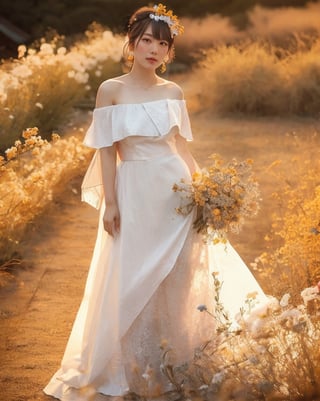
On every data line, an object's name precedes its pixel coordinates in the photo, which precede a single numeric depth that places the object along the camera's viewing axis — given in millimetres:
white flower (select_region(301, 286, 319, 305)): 3064
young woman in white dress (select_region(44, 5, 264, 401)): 3436
